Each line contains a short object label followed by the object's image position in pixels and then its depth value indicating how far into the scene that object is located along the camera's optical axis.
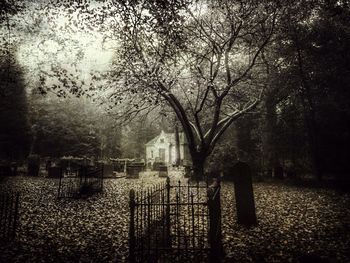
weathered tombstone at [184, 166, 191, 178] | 21.87
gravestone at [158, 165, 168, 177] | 24.90
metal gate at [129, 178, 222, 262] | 5.35
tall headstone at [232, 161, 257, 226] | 8.58
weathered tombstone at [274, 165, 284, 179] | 20.19
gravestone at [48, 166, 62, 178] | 22.18
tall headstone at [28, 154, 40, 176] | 23.30
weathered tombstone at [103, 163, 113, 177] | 23.53
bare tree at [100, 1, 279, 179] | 14.80
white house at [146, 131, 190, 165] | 52.44
